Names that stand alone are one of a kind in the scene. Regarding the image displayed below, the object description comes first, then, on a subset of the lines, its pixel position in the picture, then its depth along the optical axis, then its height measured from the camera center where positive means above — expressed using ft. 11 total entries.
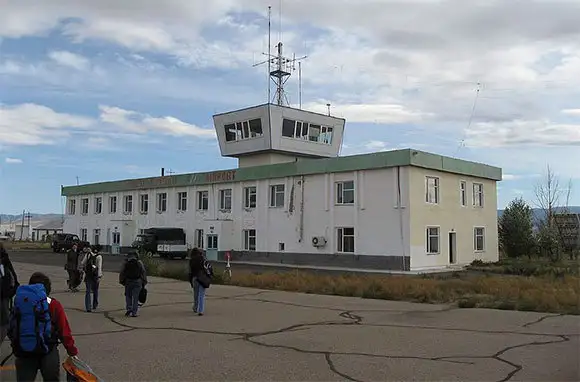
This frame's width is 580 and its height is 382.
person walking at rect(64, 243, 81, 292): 58.59 -3.12
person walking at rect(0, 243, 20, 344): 25.86 -2.34
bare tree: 134.19 -0.25
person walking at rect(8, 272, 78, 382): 17.54 -3.00
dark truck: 142.31 -1.54
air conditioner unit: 117.19 -0.76
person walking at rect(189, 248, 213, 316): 43.29 -3.01
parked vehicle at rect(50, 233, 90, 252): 167.63 -1.35
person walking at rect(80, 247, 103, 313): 44.52 -3.29
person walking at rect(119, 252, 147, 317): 41.42 -3.18
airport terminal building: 107.96 +7.72
